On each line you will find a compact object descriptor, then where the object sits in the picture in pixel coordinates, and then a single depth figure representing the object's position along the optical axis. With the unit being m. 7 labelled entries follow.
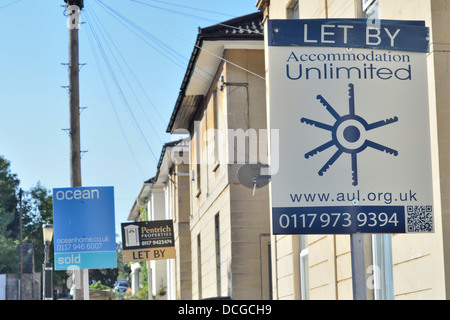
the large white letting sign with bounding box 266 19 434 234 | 6.00
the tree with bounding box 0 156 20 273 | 73.97
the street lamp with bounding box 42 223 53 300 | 27.25
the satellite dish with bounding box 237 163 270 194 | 14.23
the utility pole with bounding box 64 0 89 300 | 18.41
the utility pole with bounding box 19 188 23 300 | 65.19
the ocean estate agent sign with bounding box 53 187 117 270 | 16.88
